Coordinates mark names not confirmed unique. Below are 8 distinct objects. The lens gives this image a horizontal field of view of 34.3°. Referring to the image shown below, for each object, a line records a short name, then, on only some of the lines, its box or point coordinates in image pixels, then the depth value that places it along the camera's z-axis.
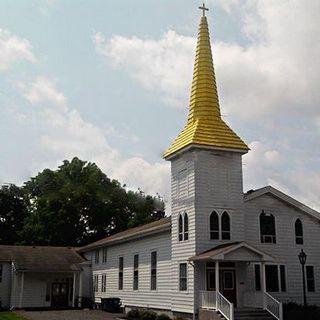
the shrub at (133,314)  27.72
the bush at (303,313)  22.19
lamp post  23.66
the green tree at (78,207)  54.25
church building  23.64
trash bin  32.91
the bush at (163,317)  25.27
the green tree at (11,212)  59.25
